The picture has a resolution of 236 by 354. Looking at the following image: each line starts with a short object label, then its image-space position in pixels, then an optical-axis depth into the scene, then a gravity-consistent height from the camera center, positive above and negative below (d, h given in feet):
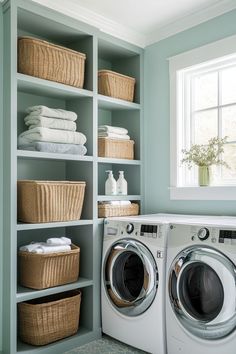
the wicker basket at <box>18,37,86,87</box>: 7.91 +2.73
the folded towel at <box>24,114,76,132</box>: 8.08 +1.31
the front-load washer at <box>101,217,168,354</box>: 7.50 -2.39
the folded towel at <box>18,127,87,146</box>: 7.95 +0.99
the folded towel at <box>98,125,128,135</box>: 9.61 +1.36
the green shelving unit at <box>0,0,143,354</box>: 7.52 +0.66
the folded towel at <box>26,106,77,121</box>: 8.13 +1.56
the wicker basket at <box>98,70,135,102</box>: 9.60 +2.61
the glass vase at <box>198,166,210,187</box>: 8.96 +0.06
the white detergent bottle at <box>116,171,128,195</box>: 9.81 -0.18
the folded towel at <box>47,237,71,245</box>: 8.08 -1.45
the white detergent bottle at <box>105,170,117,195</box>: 9.60 -0.20
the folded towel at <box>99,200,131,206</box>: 9.37 -0.64
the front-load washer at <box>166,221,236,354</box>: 6.31 -2.12
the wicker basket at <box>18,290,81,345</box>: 7.73 -3.18
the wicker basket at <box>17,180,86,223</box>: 7.72 -0.49
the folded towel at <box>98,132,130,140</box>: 9.57 +1.18
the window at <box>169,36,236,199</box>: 9.07 +1.92
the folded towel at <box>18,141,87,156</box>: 7.91 +0.72
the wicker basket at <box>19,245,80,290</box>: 7.73 -2.03
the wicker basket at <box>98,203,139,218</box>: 9.11 -0.84
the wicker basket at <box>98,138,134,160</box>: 9.43 +0.84
